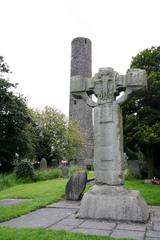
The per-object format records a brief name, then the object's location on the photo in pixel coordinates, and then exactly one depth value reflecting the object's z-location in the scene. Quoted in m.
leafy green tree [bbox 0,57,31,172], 17.84
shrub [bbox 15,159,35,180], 13.95
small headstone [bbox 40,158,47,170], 18.86
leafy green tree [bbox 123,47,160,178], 11.24
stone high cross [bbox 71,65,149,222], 4.37
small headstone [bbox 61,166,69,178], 15.90
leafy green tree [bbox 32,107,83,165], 22.83
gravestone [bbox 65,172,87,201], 6.66
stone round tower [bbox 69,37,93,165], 30.12
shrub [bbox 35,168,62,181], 14.63
